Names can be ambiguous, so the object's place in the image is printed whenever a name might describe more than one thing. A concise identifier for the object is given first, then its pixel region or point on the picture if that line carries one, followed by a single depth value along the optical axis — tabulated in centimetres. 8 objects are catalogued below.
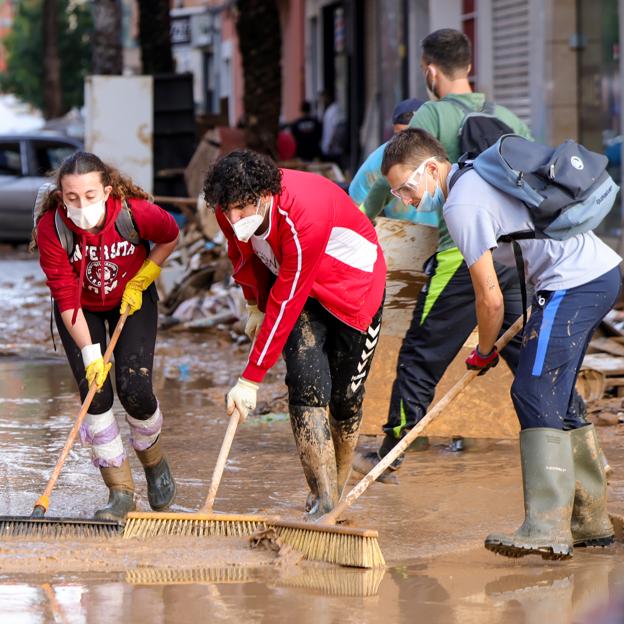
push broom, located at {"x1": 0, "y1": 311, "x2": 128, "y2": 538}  873
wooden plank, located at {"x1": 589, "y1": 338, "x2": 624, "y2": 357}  1442
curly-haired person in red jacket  851
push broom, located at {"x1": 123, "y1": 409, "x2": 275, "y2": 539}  866
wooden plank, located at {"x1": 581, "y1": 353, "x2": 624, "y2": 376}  1383
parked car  3434
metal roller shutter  2765
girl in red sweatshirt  938
